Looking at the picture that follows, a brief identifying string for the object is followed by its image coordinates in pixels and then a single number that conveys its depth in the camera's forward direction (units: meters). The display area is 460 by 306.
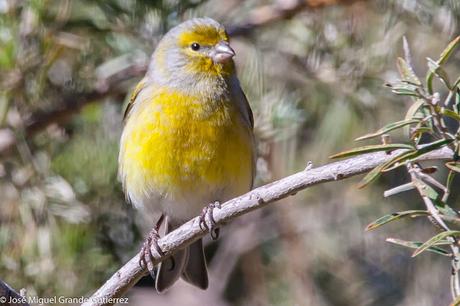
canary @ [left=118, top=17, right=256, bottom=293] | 5.79
